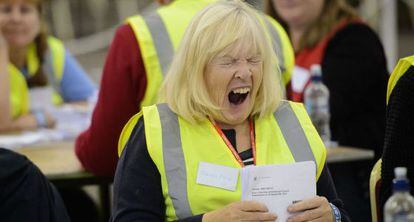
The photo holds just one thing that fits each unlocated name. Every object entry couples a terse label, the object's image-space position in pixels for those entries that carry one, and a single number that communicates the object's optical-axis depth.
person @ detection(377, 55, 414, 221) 5.64
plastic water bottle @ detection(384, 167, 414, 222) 4.87
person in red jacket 7.20
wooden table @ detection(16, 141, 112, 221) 7.73
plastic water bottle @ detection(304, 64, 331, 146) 8.65
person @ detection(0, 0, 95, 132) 10.19
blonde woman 5.43
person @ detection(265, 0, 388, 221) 8.37
